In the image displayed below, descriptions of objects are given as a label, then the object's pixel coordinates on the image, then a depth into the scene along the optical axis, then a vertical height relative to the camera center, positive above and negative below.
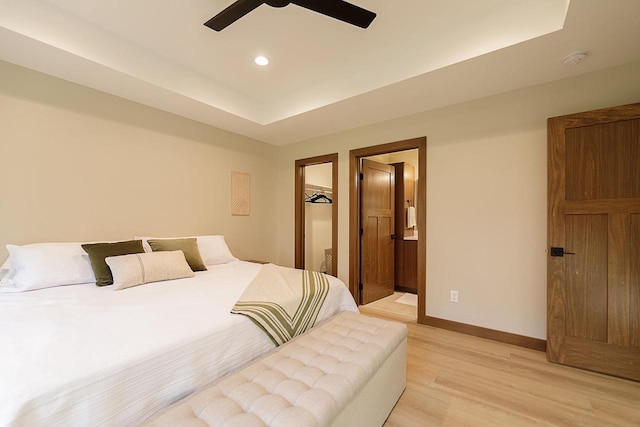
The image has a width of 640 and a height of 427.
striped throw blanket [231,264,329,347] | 1.65 -0.59
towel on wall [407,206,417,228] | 4.77 -0.04
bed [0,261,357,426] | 0.92 -0.57
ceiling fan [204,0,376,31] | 1.55 +1.24
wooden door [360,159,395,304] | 3.80 -0.24
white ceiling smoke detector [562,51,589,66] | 2.00 +1.19
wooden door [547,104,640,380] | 2.00 -0.20
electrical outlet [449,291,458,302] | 2.86 -0.86
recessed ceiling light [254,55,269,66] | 2.57 +1.49
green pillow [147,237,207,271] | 2.61 -0.33
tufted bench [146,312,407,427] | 1.01 -0.75
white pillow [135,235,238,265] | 3.03 -0.41
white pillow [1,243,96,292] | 1.96 -0.40
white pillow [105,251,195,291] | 2.06 -0.44
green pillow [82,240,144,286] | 2.12 -0.32
